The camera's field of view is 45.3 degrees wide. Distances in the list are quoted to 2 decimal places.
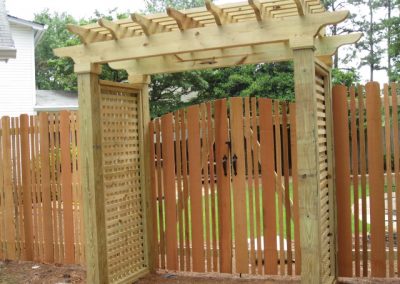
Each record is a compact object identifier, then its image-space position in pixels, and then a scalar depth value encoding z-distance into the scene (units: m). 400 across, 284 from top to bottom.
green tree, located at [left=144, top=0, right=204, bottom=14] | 36.16
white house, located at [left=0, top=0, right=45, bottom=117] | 16.02
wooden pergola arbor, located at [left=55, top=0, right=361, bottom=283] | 3.86
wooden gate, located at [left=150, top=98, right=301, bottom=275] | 5.12
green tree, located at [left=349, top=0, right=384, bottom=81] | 24.08
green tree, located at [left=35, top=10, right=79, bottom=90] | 32.97
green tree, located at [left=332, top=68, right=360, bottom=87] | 16.95
